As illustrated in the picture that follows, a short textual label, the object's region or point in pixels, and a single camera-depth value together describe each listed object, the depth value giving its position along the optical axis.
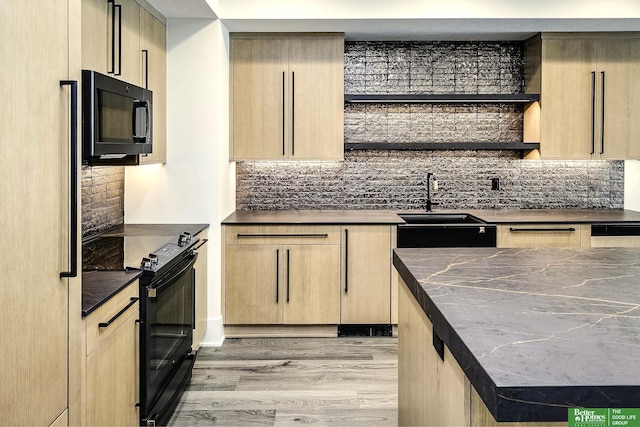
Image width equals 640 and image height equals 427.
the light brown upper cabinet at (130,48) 2.66
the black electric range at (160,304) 2.46
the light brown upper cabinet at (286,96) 4.37
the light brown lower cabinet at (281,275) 4.14
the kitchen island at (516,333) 1.05
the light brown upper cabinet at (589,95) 4.40
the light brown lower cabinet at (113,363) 1.94
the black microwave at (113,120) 2.28
